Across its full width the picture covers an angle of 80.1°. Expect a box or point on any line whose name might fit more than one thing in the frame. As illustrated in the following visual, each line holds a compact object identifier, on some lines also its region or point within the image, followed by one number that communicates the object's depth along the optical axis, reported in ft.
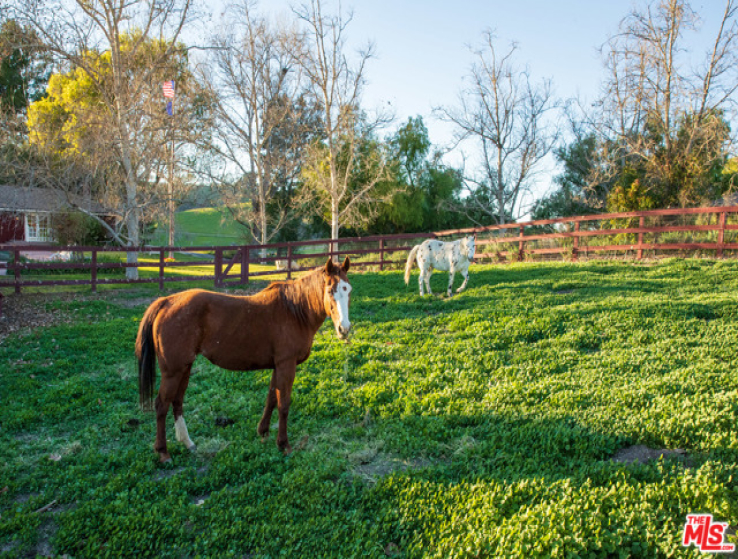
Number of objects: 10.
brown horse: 13.38
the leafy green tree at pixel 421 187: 101.50
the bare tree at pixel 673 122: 58.23
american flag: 61.05
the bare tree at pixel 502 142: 88.48
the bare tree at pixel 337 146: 76.64
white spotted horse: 37.68
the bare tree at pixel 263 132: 84.53
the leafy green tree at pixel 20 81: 92.99
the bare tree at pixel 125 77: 54.75
